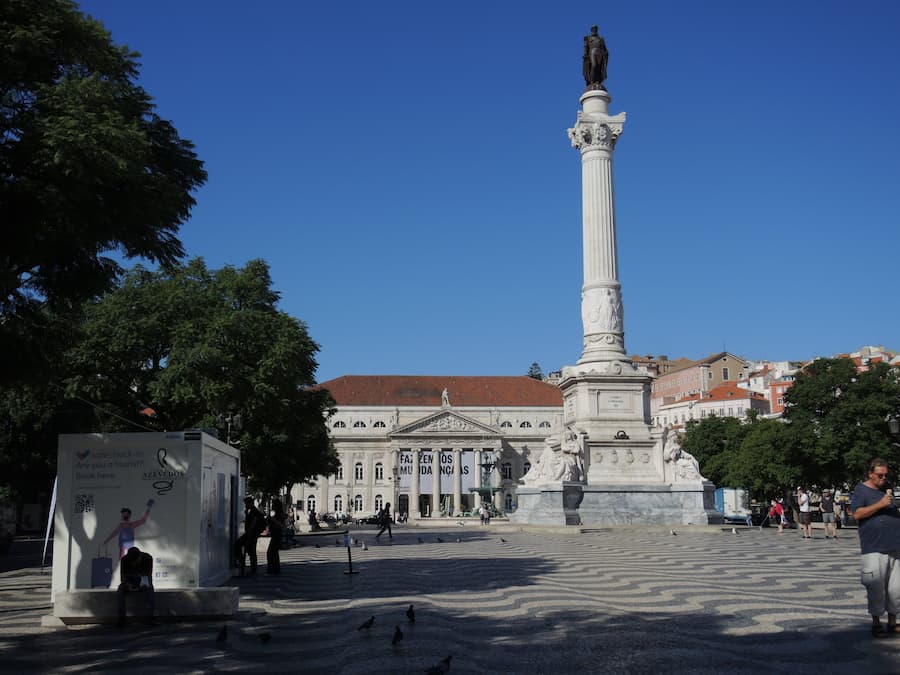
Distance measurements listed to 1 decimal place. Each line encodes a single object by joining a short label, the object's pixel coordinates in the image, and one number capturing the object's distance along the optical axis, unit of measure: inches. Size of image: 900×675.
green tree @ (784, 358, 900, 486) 1854.1
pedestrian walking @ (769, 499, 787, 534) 1436.0
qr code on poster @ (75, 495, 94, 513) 480.4
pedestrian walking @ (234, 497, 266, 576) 691.4
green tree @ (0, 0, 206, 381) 429.4
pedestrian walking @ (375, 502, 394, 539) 1463.0
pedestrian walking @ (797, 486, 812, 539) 1155.9
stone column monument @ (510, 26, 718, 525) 1258.0
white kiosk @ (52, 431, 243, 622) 476.7
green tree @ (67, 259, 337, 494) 1114.7
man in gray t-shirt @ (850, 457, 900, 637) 350.3
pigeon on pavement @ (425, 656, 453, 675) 284.2
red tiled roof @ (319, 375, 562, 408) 5004.9
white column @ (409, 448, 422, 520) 4646.2
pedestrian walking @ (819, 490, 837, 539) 1192.2
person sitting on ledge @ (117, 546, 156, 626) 434.3
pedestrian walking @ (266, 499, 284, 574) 692.7
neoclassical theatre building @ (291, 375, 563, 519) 4790.8
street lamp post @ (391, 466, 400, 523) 4594.0
